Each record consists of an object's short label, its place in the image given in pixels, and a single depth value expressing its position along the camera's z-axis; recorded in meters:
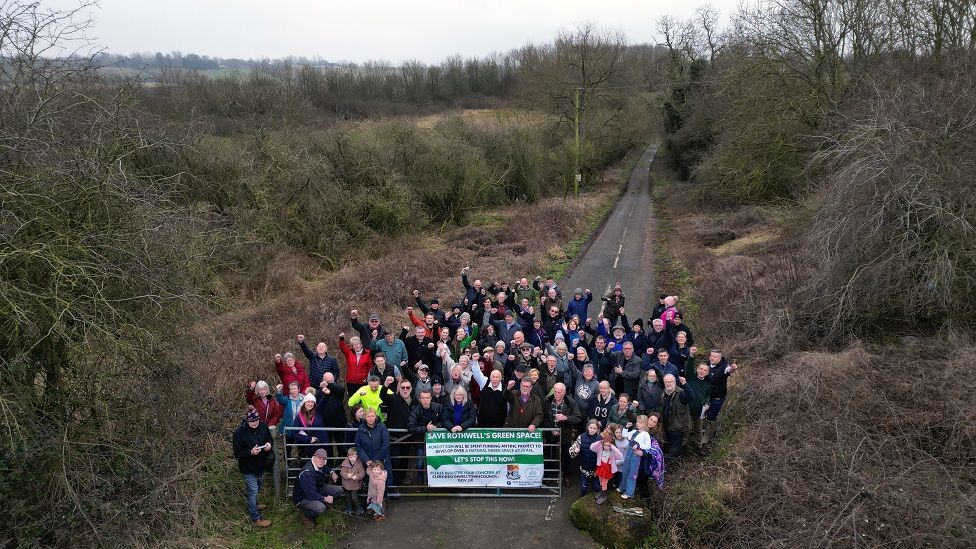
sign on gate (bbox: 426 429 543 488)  8.07
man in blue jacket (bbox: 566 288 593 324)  12.66
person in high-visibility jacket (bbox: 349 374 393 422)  8.21
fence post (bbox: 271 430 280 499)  8.01
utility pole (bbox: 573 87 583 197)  36.58
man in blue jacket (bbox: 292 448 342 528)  7.46
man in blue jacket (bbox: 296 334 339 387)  9.38
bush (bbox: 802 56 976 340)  9.54
